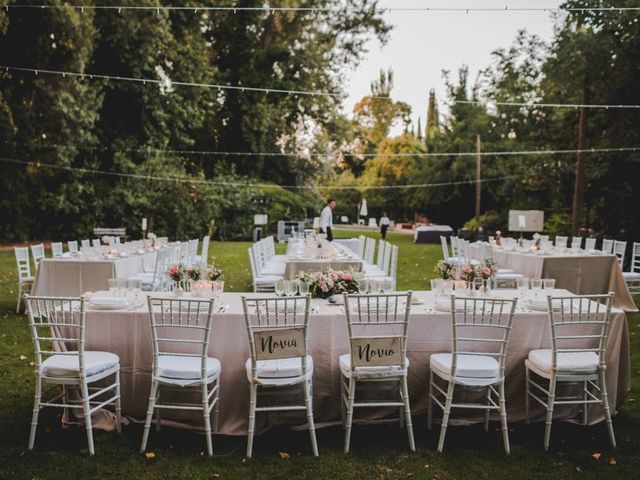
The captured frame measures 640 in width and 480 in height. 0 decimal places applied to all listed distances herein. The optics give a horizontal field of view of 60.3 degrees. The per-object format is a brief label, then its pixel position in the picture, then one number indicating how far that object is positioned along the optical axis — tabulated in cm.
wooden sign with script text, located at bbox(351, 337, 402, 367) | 357
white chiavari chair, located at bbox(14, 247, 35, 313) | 767
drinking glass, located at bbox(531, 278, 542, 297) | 478
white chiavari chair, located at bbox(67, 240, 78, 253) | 856
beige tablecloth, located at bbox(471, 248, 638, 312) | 884
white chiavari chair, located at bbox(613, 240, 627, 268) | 948
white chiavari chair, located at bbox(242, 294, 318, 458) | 350
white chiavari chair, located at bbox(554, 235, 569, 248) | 992
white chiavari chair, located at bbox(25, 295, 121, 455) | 353
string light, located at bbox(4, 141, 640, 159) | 1560
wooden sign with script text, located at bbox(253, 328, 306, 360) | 350
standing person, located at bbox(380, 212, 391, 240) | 2402
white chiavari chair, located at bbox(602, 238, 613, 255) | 947
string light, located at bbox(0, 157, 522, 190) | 1791
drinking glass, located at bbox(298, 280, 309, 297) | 420
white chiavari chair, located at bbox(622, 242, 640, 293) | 923
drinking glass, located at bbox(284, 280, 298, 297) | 415
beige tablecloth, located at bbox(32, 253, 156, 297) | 763
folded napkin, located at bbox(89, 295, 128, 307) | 407
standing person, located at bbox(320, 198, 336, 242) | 1492
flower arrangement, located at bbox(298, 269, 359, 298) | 439
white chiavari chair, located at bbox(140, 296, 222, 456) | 353
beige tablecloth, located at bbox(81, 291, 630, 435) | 398
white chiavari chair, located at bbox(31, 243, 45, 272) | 768
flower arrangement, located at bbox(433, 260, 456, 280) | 467
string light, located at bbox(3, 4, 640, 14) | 738
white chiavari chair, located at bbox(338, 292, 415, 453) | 357
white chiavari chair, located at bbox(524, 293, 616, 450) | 366
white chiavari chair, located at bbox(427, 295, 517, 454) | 358
